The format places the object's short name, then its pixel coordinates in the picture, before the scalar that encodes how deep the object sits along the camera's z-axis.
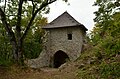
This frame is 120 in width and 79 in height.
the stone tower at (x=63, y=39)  13.06
